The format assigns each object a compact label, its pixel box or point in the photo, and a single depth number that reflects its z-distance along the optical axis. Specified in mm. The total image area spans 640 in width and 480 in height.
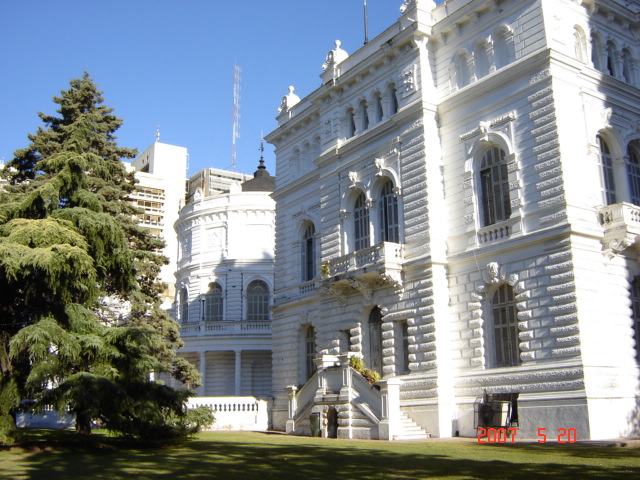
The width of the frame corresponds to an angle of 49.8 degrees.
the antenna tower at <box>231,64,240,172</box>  86250
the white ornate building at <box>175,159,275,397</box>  46188
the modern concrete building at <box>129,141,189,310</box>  79500
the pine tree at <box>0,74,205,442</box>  16656
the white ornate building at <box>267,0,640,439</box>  21047
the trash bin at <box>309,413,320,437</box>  25031
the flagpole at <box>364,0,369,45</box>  33562
